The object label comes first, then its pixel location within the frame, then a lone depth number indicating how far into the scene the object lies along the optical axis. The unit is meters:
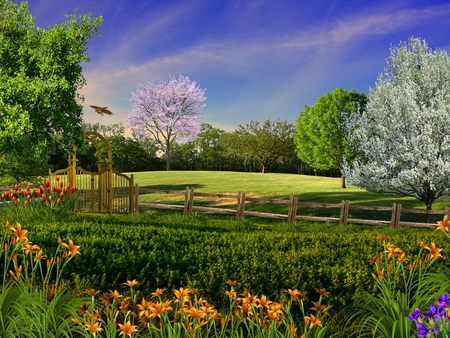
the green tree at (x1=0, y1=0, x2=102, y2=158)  12.60
